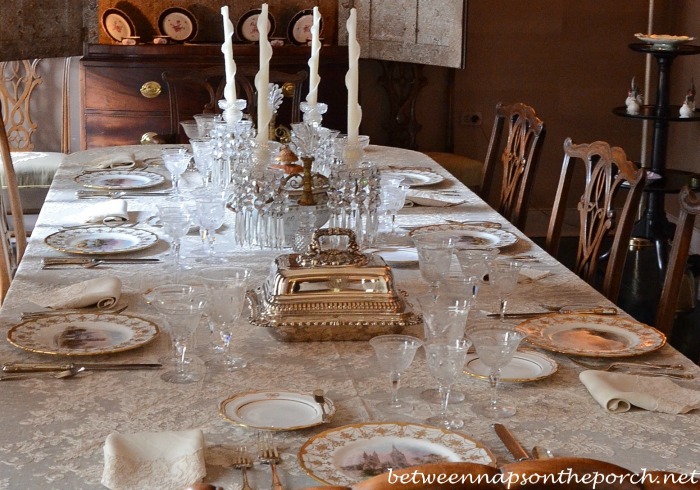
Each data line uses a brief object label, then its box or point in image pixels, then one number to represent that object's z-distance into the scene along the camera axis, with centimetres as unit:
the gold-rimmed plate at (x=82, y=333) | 160
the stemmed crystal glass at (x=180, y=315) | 147
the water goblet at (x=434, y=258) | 184
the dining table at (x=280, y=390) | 124
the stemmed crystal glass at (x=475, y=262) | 182
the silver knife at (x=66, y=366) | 152
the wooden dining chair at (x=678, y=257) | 200
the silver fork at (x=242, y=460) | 120
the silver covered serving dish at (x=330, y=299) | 169
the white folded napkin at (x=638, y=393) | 139
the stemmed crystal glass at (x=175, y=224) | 205
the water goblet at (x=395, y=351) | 137
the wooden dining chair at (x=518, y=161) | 298
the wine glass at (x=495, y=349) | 137
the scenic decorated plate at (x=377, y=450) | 118
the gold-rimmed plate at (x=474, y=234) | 234
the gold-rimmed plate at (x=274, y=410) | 133
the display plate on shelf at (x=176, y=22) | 527
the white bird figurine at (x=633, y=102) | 468
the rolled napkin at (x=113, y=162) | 319
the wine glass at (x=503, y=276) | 179
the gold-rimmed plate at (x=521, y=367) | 151
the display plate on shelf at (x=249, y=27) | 532
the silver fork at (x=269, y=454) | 118
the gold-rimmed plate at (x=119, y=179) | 291
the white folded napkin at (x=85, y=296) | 183
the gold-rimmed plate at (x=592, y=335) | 163
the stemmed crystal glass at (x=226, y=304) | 151
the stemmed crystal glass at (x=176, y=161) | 266
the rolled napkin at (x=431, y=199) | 279
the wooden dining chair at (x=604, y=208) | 225
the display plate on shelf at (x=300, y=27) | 533
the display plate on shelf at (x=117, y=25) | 516
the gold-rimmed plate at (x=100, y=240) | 223
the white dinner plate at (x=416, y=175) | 304
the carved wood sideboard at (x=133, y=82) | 488
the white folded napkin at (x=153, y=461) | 116
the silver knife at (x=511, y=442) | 125
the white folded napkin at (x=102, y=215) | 251
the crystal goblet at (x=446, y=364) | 130
